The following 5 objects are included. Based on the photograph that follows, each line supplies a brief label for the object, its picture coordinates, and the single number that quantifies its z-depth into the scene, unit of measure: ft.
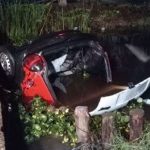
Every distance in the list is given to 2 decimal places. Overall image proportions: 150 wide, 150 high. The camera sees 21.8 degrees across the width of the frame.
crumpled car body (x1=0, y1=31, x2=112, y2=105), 21.50
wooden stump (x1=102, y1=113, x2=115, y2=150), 17.27
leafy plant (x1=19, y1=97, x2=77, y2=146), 19.91
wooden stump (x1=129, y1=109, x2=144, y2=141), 17.36
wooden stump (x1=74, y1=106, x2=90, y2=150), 17.68
